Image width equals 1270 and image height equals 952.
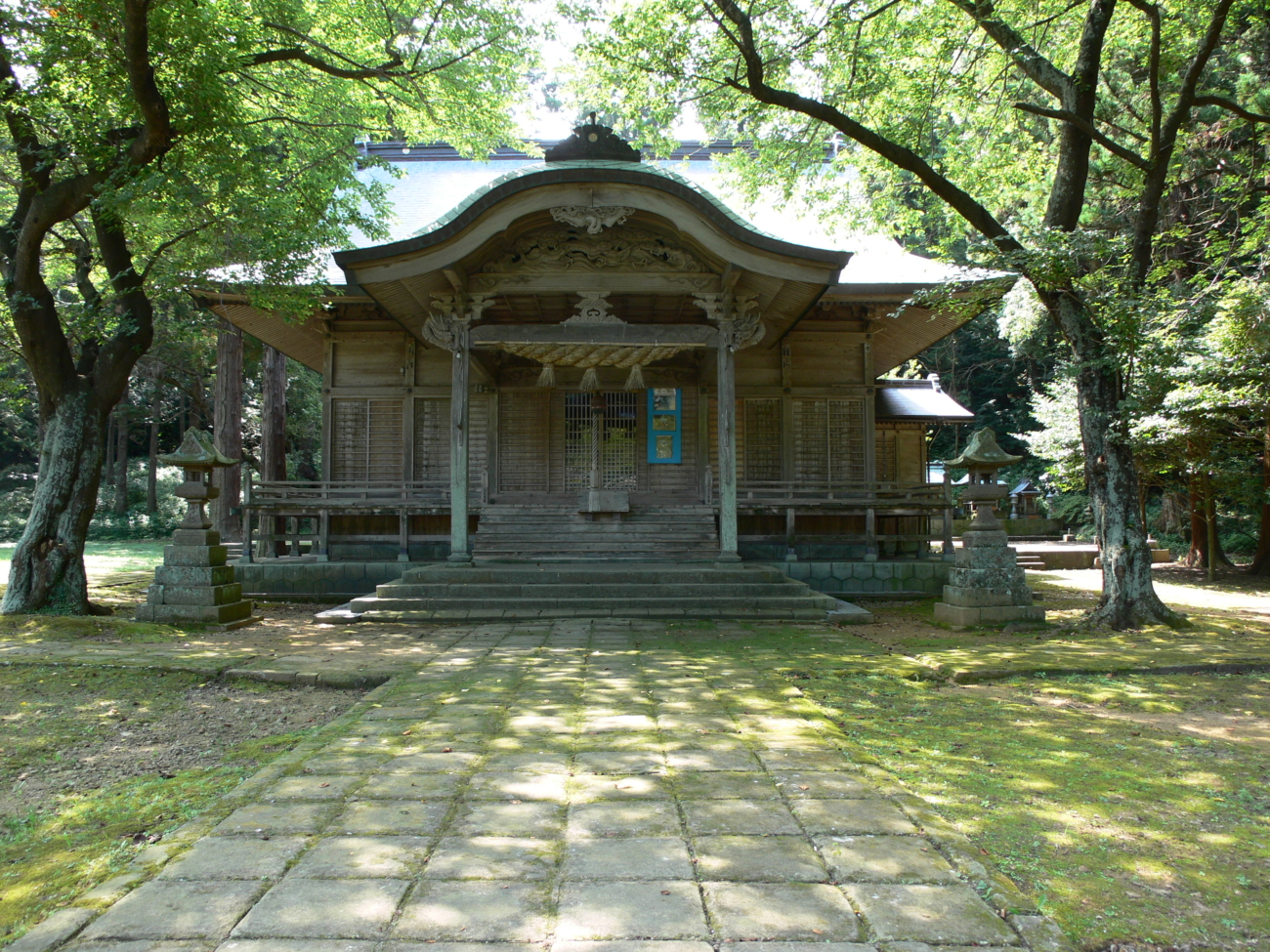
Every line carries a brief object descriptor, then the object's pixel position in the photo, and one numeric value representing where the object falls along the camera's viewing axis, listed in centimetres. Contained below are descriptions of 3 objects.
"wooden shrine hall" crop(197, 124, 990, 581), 928
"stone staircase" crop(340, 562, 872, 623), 873
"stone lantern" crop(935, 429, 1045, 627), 809
